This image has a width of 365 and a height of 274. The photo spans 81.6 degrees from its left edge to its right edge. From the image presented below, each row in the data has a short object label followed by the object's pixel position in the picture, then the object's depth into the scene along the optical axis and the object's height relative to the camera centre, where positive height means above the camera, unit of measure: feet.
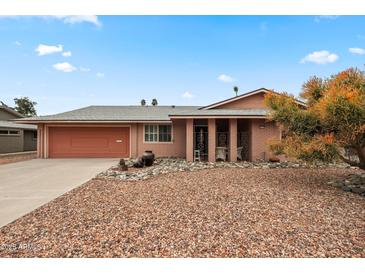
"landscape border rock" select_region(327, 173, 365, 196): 19.63 -4.57
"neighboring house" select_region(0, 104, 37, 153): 57.52 +1.20
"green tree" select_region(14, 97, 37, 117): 120.16 +19.18
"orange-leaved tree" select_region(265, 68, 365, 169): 17.43 +1.91
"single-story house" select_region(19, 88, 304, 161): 43.91 +1.47
